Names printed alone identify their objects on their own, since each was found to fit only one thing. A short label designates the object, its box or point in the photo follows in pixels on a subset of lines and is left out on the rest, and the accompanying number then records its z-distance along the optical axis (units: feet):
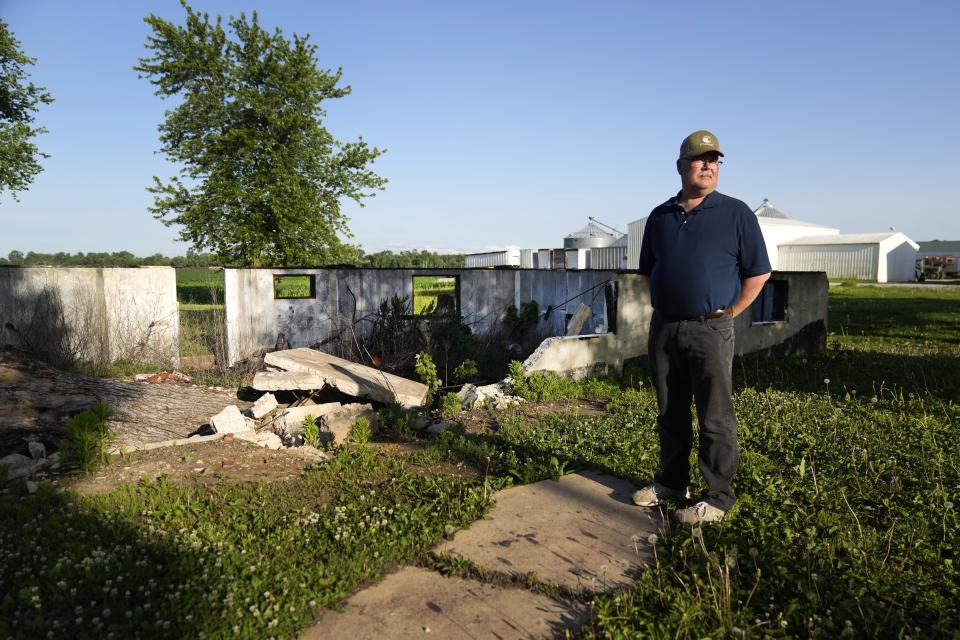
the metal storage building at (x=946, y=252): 183.01
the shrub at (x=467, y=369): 26.61
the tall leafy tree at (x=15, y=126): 72.90
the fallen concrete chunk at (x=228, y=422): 19.06
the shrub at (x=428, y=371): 24.77
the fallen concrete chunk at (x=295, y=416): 20.04
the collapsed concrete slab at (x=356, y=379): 23.09
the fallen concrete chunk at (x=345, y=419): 19.20
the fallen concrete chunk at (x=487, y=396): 23.88
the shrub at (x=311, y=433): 18.42
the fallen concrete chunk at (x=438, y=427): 19.81
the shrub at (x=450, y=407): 22.09
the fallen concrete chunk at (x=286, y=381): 22.95
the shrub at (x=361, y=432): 17.90
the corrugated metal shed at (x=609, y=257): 71.87
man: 11.16
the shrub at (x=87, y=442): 14.70
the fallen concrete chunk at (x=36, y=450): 16.90
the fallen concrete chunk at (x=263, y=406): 21.52
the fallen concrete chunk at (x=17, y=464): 15.14
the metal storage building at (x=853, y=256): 154.25
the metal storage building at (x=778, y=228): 161.68
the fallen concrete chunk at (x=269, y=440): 18.31
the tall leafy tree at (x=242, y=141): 70.79
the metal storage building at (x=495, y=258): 103.76
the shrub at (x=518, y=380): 25.05
